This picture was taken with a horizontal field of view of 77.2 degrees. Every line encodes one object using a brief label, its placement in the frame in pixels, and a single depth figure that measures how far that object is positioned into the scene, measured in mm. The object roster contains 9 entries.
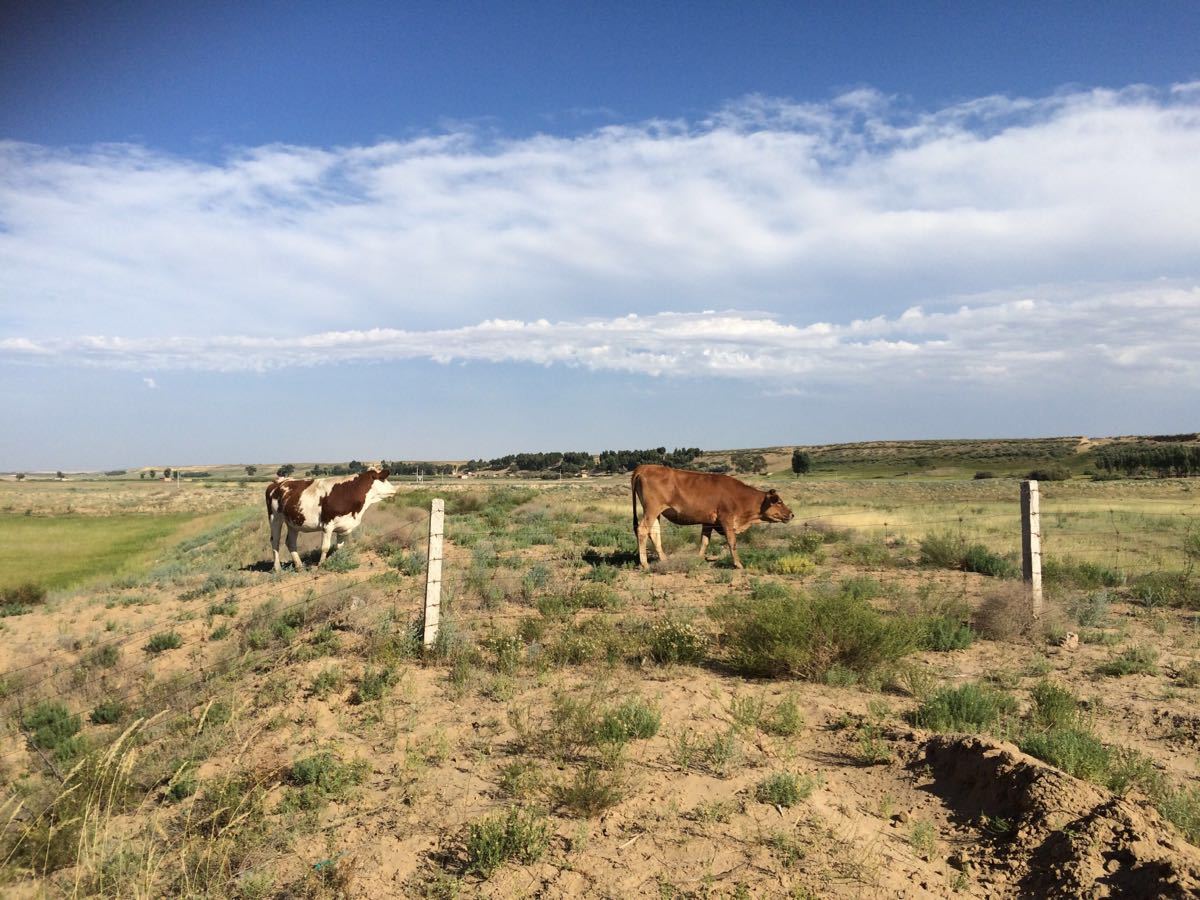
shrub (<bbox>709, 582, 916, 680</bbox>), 7332
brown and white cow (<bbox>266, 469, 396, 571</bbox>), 15148
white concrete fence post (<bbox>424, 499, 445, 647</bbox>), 8047
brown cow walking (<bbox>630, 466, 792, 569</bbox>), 14781
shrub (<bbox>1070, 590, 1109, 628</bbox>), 9516
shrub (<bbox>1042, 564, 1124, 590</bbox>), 12008
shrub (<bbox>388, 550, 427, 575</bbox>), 13250
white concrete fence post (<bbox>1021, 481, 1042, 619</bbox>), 9398
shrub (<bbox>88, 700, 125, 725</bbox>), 7832
